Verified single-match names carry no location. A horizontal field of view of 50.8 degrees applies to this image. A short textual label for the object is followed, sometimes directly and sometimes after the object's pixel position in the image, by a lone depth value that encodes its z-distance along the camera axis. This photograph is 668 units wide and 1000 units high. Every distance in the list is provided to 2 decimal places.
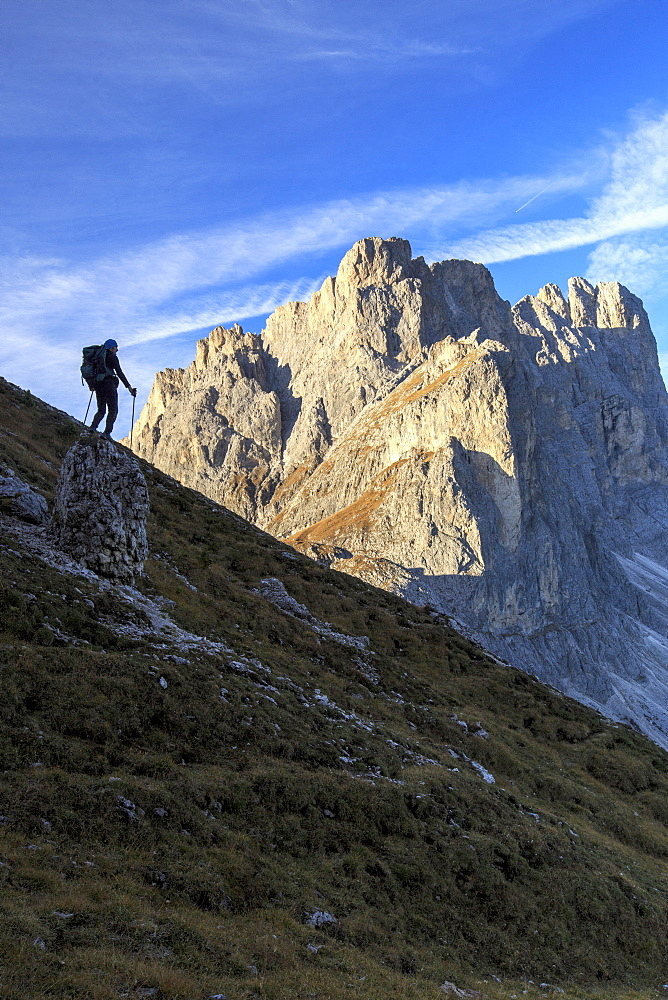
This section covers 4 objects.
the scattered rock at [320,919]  13.63
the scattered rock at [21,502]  24.89
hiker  25.50
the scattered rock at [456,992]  13.04
